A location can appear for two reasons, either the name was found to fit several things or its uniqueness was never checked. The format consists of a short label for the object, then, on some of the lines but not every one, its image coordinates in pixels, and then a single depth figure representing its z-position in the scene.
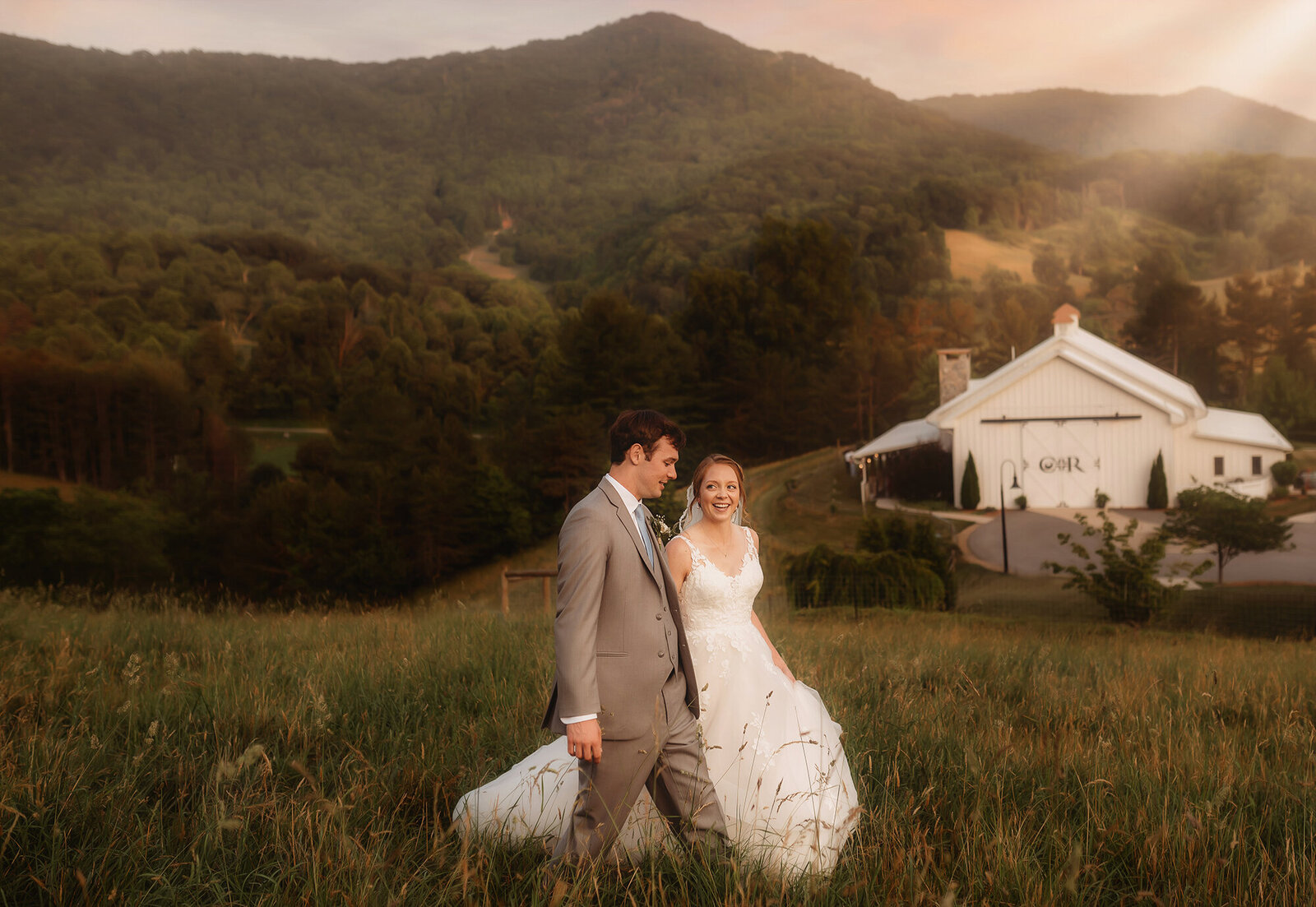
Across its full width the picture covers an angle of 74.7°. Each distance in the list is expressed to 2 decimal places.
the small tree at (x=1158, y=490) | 32.22
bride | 3.11
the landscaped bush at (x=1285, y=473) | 33.66
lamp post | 25.92
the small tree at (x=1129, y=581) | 16.38
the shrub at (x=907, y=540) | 21.83
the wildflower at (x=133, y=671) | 4.64
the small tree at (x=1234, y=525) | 21.08
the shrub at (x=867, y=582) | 19.39
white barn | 33.25
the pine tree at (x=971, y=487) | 33.50
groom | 2.87
